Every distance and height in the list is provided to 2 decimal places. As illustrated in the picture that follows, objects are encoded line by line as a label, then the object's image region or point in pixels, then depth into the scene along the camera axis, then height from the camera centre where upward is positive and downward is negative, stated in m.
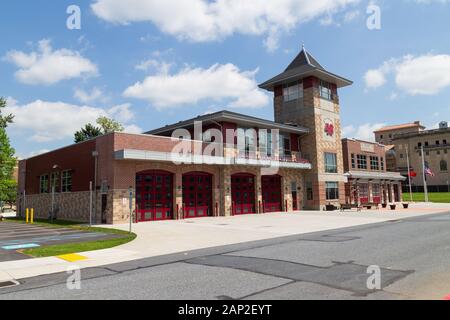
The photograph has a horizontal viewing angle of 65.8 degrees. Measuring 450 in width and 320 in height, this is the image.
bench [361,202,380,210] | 38.47 -1.42
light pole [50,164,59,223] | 32.55 +1.93
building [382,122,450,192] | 93.54 +10.36
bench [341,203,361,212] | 36.41 -1.38
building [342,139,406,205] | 44.44 +2.28
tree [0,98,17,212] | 35.91 +3.85
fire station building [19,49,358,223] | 24.53 +2.62
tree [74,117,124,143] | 61.51 +12.34
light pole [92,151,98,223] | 25.00 +1.48
